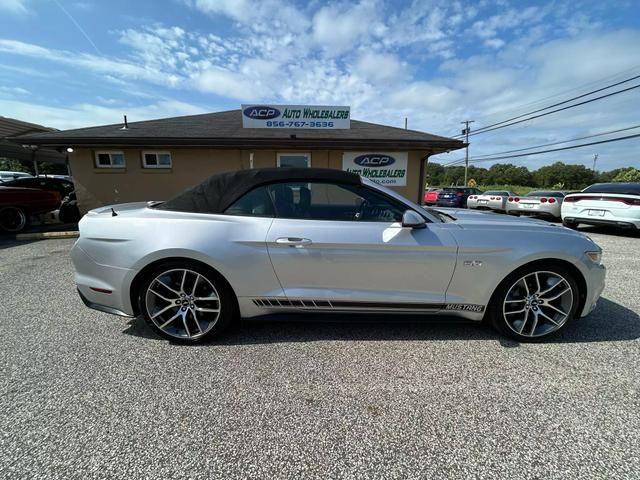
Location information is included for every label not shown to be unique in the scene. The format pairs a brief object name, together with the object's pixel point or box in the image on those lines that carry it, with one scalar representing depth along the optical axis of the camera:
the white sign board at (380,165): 8.89
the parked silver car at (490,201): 13.91
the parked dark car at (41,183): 10.66
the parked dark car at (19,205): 7.77
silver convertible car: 2.47
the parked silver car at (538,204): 10.94
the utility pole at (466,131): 35.81
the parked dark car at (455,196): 17.69
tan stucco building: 8.28
